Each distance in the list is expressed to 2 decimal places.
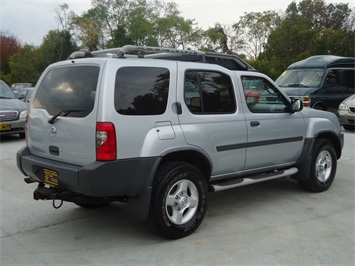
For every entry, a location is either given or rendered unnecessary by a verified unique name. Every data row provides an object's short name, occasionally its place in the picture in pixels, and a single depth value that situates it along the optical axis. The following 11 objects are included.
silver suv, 3.61
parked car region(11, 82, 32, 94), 33.50
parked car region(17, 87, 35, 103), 13.65
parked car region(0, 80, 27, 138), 10.11
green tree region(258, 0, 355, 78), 28.20
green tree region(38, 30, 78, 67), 56.81
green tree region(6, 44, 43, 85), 56.41
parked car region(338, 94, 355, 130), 11.48
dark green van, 12.17
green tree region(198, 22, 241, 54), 50.84
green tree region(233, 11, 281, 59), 46.19
